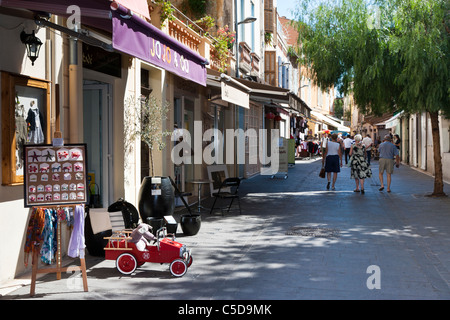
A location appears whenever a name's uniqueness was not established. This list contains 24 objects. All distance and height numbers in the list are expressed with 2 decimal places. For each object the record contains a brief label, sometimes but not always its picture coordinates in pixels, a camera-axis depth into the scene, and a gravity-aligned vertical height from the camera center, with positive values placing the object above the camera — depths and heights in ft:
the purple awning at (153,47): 18.47 +4.00
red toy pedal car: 20.89 -3.74
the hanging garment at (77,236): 19.01 -2.75
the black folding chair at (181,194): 33.56 -2.45
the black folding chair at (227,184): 36.53 -2.27
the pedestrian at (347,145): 96.68 +1.07
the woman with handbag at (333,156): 53.42 -0.42
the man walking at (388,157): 51.10 -0.52
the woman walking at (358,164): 49.80 -1.10
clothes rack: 18.49 -3.72
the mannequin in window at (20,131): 20.89 +0.83
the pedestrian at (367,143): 80.65 +1.15
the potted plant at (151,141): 28.81 +0.70
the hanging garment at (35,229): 18.47 -2.41
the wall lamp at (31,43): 21.26 +4.09
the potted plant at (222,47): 52.18 +9.58
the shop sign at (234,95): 34.54 +3.63
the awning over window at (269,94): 42.73 +4.44
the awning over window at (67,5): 17.83 +4.63
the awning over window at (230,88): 34.60 +4.11
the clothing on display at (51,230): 18.51 -2.51
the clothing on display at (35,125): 21.67 +1.10
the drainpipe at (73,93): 24.90 +2.61
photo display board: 18.37 -0.68
